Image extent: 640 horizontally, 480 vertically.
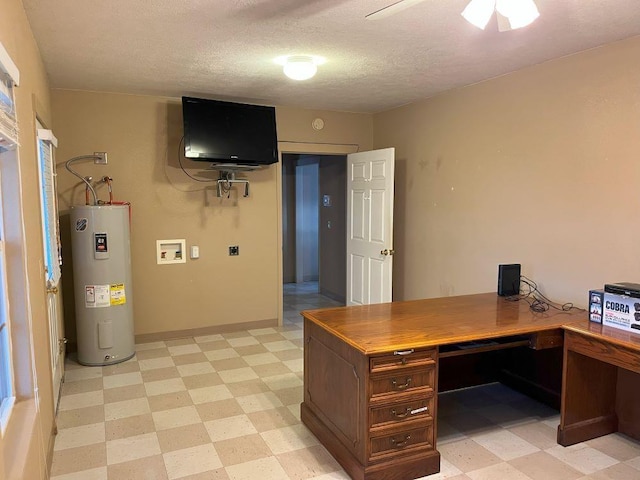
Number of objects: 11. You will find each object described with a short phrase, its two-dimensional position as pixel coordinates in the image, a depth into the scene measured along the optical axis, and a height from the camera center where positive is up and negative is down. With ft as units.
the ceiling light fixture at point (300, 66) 10.44 +3.14
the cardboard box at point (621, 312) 8.31 -2.03
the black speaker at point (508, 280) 11.44 -1.90
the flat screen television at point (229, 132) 14.17 +2.31
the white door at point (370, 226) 15.53 -0.78
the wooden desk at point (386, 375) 7.68 -3.00
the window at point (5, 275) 5.75 -0.90
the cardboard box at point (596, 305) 8.94 -1.99
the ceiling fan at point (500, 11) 6.20 +2.62
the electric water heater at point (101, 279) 12.80 -2.07
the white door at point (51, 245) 9.64 -0.90
